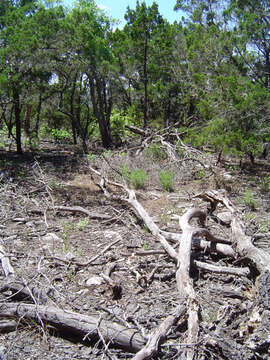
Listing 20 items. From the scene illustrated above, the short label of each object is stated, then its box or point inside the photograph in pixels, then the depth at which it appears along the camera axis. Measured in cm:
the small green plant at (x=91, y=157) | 823
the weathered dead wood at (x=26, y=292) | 270
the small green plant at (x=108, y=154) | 801
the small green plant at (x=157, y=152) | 801
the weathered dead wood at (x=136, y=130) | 1048
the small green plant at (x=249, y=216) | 458
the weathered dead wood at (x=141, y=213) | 338
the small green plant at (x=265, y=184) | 650
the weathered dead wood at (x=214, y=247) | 340
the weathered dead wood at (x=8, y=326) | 247
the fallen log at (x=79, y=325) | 223
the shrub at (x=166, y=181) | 643
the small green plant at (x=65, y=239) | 389
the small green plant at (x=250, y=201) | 544
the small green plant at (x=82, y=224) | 459
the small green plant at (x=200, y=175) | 712
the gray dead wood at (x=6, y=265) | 313
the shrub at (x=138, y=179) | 651
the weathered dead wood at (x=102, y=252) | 338
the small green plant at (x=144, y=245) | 386
